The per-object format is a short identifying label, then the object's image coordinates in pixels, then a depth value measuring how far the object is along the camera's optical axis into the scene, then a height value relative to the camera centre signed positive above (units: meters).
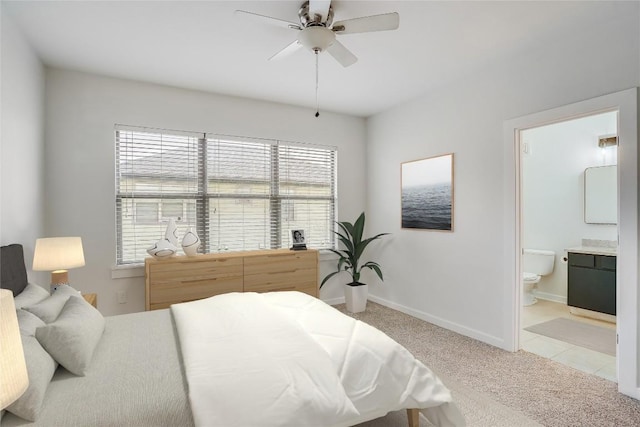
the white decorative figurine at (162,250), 3.27 -0.35
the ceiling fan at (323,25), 1.95 +1.12
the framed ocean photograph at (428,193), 3.61 +0.22
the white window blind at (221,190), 3.47 +0.27
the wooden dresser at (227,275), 3.17 -0.63
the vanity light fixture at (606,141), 4.15 +0.88
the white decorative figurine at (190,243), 3.43 -0.30
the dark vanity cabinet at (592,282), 3.62 -0.78
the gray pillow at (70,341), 1.46 -0.57
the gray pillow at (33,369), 1.16 -0.60
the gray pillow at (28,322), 1.45 -0.49
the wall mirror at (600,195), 4.08 +0.21
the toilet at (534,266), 4.46 -0.73
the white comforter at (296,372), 1.29 -0.69
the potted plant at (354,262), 4.12 -0.61
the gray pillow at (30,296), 1.87 -0.48
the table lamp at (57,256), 2.46 -0.31
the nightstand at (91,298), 2.68 -0.68
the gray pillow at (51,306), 1.70 -0.49
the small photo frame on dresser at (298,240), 4.02 -0.33
